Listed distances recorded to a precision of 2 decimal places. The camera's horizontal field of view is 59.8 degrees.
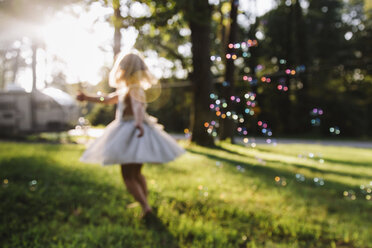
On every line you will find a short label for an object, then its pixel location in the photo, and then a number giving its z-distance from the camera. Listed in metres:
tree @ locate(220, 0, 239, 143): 11.73
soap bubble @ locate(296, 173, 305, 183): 6.47
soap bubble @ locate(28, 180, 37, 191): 4.99
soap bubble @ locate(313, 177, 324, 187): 6.07
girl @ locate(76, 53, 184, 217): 3.52
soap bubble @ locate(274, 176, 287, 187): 5.94
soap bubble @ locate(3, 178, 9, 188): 5.12
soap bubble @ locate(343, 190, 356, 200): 5.33
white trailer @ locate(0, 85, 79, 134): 17.33
